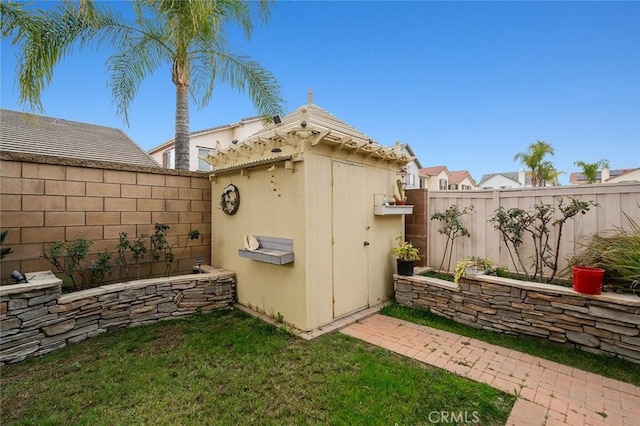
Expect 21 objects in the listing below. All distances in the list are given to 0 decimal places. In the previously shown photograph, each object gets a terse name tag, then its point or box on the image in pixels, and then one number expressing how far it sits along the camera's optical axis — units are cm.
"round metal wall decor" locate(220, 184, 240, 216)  506
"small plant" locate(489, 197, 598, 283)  421
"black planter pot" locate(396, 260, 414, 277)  501
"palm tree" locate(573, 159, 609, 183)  1867
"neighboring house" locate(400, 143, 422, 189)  2642
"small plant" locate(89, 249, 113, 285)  419
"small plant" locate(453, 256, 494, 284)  426
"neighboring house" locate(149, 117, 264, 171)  1528
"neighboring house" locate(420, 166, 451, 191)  2976
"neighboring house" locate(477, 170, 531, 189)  3506
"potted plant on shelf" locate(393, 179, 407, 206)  534
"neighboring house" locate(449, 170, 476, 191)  3275
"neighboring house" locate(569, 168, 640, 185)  2248
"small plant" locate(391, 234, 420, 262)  505
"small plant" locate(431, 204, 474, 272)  534
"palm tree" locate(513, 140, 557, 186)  1917
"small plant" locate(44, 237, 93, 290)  398
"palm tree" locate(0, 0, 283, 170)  439
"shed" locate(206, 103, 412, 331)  392
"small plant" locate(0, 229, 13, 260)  336
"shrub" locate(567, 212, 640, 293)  325
